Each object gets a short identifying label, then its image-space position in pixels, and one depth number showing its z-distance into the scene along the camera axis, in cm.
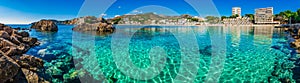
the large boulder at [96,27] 2977
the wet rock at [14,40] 979
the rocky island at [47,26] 3129
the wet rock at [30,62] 602
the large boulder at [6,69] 437
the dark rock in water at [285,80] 576
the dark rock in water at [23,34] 1359
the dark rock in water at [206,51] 1005
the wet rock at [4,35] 897
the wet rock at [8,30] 1190
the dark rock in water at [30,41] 1187
